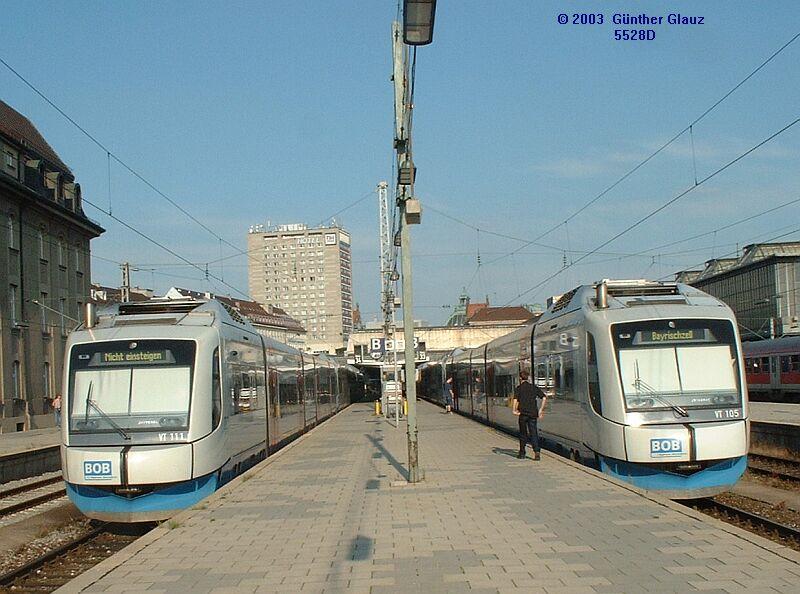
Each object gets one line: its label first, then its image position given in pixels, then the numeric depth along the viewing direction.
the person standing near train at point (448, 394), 43.67
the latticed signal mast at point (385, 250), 44.16
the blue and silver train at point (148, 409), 11.80
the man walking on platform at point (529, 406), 16.17
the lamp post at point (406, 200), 13.25
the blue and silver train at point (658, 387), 12.37
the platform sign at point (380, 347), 31.78
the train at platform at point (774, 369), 37.50
